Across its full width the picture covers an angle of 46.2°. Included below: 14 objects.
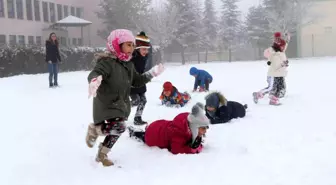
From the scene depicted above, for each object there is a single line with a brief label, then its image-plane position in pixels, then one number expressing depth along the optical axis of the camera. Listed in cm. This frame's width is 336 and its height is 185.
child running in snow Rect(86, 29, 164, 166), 434
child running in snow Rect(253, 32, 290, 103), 881
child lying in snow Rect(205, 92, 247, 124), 662
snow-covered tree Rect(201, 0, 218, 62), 4834
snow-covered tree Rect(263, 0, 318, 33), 4112
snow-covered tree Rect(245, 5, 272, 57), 4384
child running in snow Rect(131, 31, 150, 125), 673
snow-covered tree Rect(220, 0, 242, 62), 5072
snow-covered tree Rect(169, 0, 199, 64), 4328
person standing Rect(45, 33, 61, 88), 1364
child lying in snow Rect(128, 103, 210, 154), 471
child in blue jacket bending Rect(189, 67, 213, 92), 1166
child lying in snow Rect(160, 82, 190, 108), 887
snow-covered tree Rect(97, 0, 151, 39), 4141
